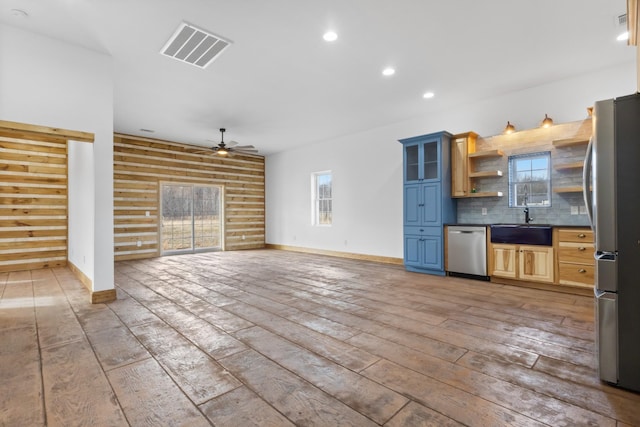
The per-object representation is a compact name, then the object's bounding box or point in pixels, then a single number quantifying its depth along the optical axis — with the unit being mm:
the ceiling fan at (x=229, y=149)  6633
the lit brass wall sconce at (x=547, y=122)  4511
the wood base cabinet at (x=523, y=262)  4234
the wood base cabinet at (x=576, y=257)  3918
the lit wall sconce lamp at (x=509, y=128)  4918
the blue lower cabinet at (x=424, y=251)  5316
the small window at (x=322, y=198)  8188
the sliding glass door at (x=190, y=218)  8023
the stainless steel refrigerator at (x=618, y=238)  1864
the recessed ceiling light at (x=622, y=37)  3338
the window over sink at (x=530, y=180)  4734
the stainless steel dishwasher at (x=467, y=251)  4852
